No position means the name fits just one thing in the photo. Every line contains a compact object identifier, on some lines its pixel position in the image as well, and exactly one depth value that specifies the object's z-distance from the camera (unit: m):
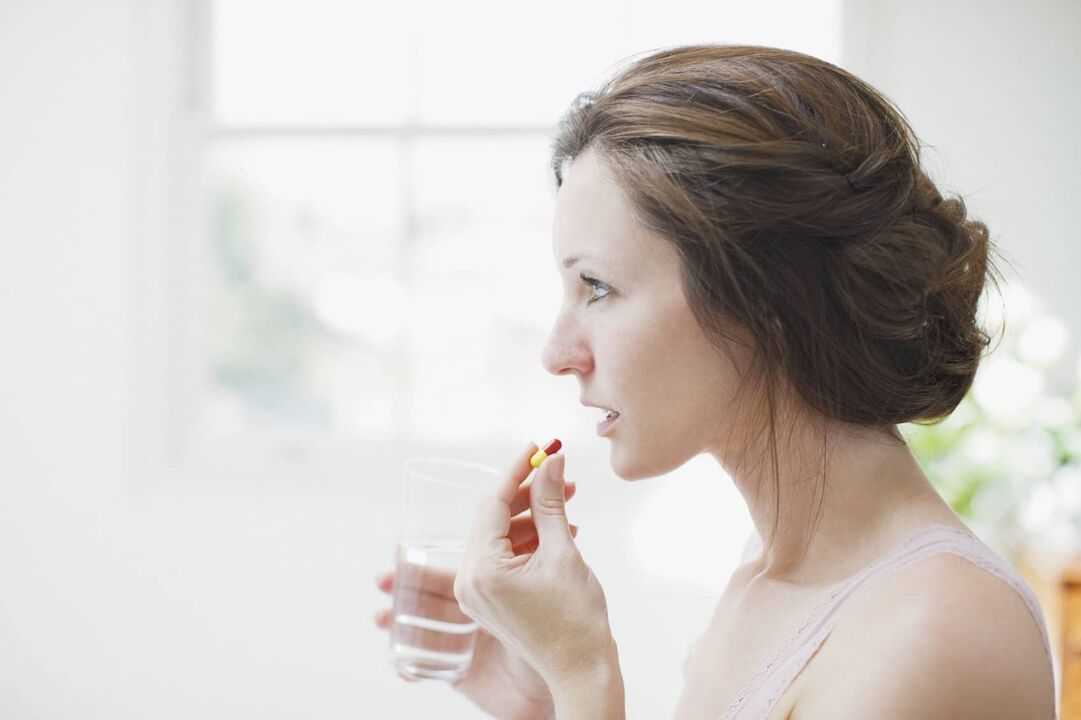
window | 2.83
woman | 0.83
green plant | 2.21
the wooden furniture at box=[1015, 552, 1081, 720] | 2.03
